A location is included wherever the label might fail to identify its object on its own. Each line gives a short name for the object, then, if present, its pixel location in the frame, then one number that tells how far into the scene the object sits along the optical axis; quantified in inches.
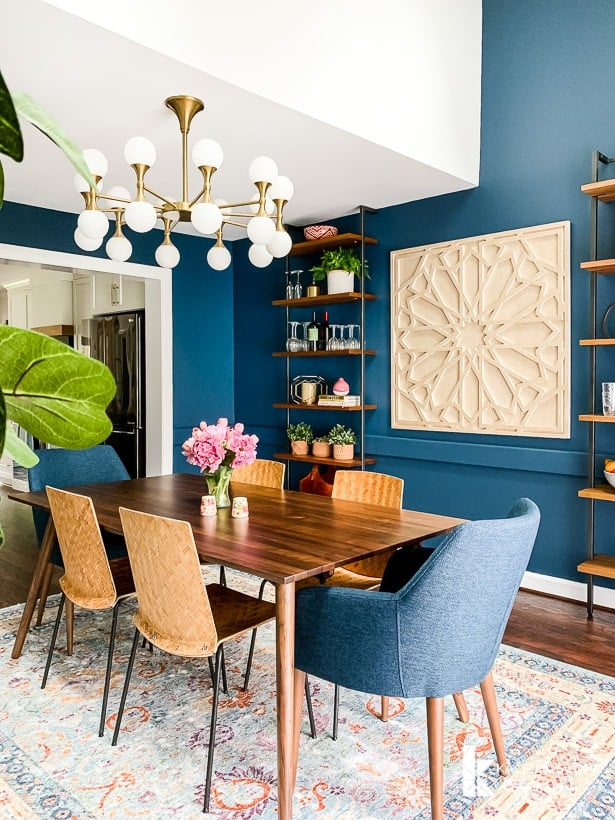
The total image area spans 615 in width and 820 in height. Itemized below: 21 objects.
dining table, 68.3
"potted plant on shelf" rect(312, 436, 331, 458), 178.7
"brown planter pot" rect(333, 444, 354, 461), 173.5
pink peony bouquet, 97.3
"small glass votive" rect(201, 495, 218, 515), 97.3
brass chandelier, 88.0
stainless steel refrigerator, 209.2
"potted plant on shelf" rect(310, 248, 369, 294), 169.8
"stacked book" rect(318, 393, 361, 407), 173.9
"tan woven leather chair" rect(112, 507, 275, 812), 71.8
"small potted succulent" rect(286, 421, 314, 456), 183.5
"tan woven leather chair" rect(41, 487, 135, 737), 87.4
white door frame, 194.4
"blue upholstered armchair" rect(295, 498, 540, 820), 63.1
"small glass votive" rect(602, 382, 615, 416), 127.1
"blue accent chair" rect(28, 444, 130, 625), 122.3
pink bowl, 177.6
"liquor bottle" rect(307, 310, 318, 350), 181.9
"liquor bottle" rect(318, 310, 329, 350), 183.2
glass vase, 100.6
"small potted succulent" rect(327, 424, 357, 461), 173.6
